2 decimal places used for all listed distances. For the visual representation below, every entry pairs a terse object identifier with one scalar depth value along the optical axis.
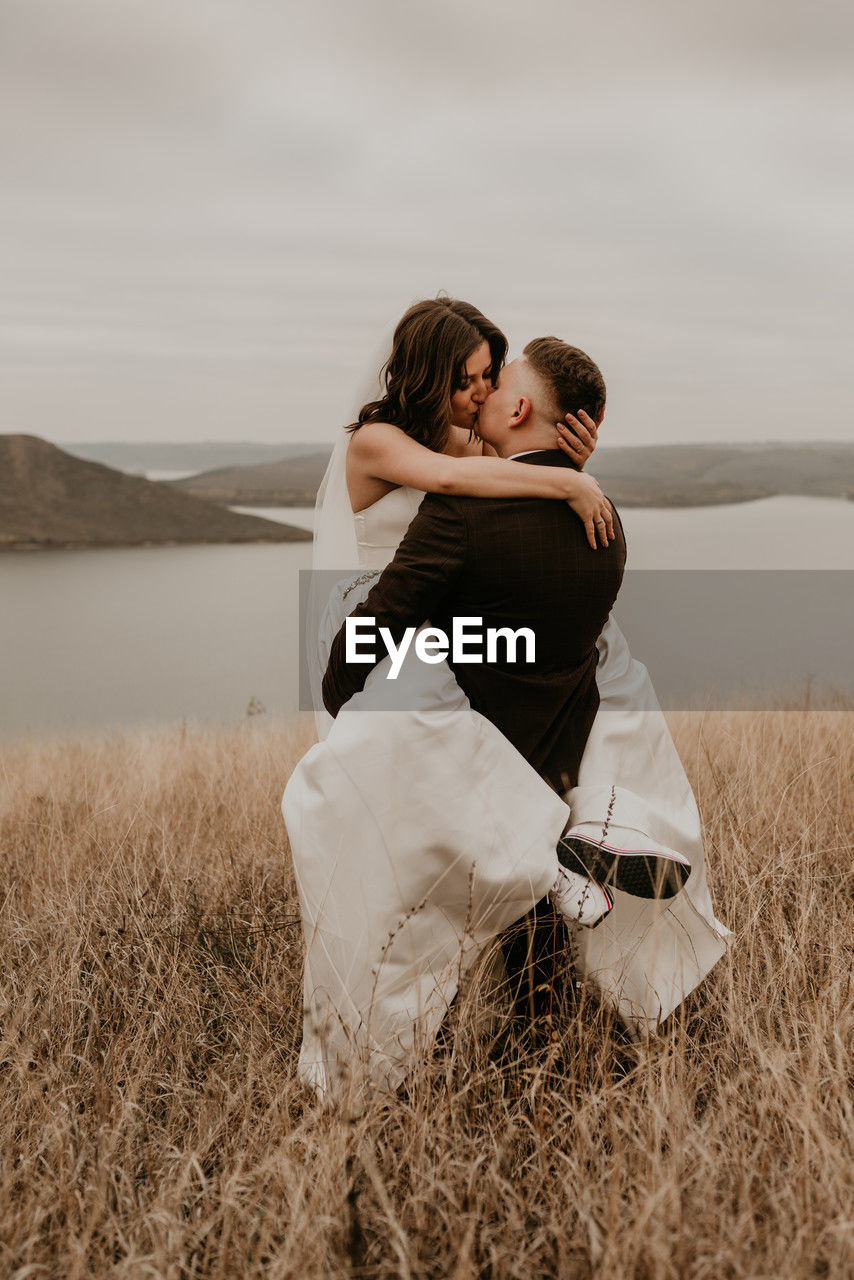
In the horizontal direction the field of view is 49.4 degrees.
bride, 2.43
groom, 2.52
